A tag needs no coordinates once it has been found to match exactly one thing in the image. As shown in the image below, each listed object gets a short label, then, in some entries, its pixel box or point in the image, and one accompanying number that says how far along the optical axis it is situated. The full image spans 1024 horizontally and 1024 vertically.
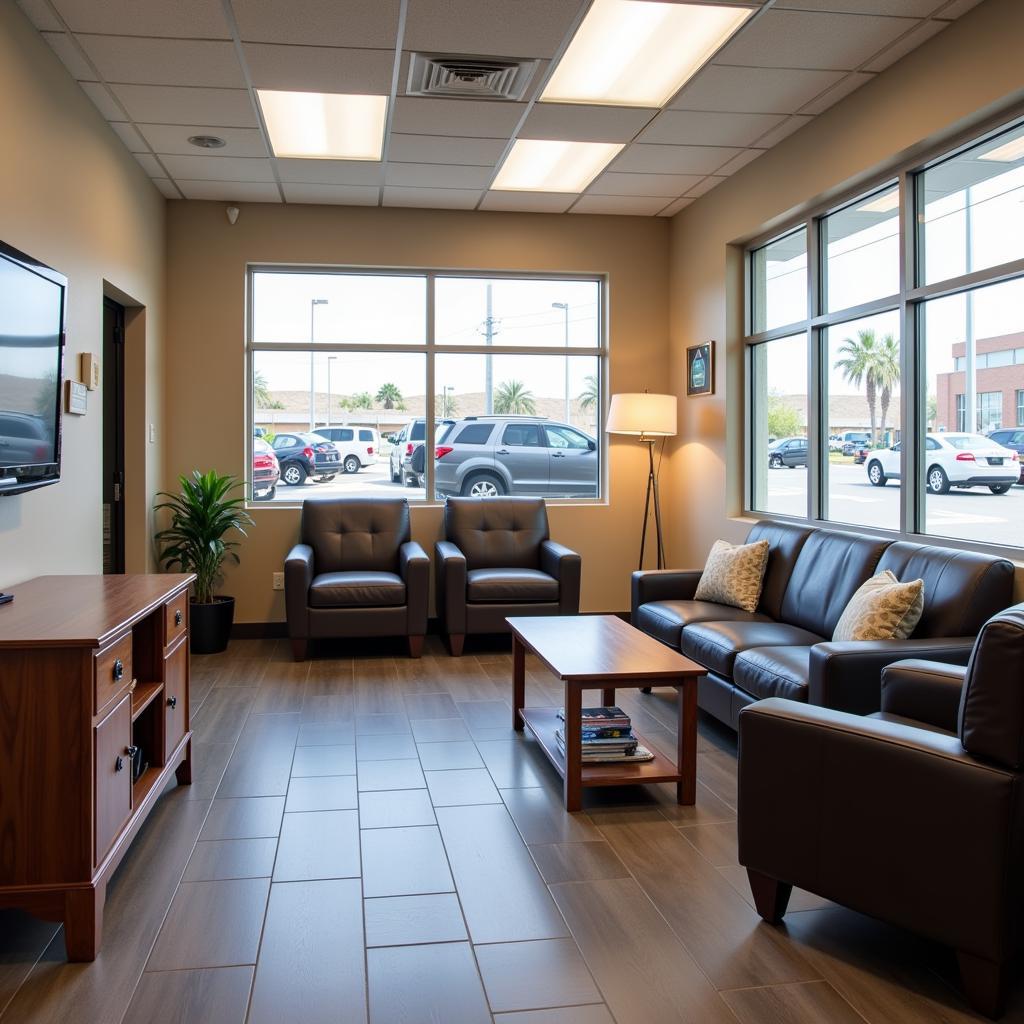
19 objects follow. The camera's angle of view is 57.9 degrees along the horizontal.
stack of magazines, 3.16
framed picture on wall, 5.58
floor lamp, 5.70
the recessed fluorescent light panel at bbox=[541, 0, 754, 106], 3.41
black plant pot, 5.36
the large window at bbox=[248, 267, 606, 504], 6.00
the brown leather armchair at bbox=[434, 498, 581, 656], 5.31
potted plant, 5.34
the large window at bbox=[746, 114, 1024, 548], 3.44
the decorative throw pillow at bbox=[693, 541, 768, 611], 4.38
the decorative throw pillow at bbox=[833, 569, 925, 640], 3.15
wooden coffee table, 2.99
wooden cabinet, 2.06
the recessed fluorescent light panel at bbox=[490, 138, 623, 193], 4.86
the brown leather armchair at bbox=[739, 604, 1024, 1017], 1.81
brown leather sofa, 2.89
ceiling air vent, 3.74
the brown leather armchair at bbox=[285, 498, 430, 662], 5.11
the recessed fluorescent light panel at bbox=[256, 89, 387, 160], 4.21
